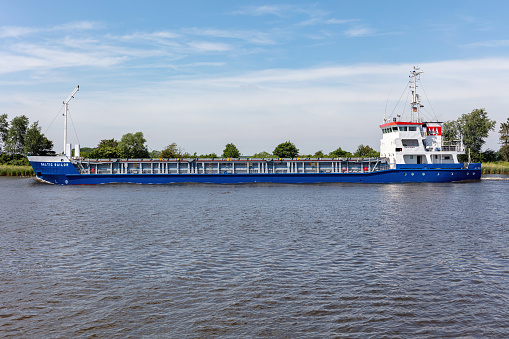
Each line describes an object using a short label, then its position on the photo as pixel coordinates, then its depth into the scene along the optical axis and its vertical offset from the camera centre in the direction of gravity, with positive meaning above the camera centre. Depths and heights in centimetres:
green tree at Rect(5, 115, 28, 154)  13036 +1175
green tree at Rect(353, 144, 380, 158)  13010 +259
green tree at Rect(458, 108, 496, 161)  13912 +951
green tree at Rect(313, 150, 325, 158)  13036 +229
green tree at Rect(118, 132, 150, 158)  13829 +820
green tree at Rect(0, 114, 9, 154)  13488 +1450
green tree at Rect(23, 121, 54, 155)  12669 +899
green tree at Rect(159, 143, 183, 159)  13412 +469
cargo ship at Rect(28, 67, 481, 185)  6381 -66
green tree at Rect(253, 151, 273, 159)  13088 +262
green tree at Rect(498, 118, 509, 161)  13312 +531
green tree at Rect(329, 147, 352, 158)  12222 +218
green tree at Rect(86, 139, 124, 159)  12494 +476
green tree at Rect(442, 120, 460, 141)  14355 +967
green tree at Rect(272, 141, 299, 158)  12544 +373
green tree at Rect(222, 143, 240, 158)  12613 +410
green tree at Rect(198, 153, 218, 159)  11969 +285
